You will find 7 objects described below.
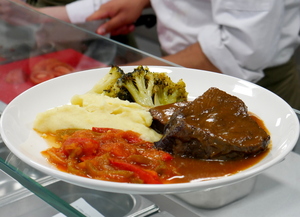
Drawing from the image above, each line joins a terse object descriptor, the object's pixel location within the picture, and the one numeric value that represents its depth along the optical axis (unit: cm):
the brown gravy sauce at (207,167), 49
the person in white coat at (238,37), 90
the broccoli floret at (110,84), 63
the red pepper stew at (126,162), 49
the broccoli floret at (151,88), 63
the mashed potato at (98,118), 57
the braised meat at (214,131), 52
